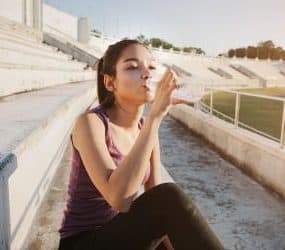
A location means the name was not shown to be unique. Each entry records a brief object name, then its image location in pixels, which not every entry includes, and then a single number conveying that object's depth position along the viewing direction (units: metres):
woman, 1.40
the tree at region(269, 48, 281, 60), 95.50
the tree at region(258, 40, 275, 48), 109.44
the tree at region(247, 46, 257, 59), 95.38
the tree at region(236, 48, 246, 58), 94.94
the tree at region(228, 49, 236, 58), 96.06
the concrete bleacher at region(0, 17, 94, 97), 4.91
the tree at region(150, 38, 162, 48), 77.69
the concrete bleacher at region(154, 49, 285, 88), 49.72
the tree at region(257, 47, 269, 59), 94.94
